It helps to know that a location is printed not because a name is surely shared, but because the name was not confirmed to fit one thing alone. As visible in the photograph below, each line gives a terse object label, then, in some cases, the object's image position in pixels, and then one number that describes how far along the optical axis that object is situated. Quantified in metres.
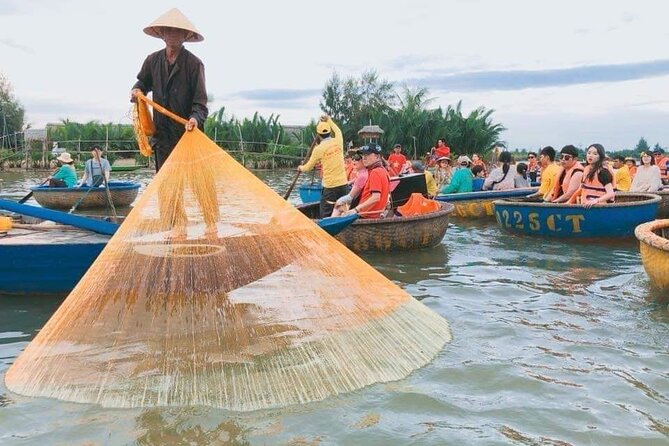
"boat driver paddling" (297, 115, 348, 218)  7.77
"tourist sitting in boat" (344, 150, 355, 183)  13.39
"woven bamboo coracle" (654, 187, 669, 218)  9.79
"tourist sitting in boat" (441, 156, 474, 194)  12.09
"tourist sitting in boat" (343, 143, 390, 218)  7.30
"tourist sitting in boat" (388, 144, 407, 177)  14.98
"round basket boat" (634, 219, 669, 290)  5.19
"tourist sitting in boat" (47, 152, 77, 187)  13.71
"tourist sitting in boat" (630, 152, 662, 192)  10.54
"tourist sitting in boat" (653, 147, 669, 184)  13.41
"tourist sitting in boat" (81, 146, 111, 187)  13.31
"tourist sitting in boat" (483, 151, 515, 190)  11.89
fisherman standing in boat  4.44
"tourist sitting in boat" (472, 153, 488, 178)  15.58
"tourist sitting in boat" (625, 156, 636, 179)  12.60
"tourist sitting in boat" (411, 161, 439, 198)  10.42
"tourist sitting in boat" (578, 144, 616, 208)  8.15
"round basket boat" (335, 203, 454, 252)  7.45
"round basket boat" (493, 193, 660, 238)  8.20
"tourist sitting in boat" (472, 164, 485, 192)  13.34
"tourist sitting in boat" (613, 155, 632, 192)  10.64
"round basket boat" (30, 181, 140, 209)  13.05
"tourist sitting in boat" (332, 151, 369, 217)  7.44
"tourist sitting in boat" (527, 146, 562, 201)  9.27
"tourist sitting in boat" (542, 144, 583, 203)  8.62
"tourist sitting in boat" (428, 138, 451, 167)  19.06
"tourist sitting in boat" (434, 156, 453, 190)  13.81
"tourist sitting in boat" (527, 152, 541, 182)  14.21
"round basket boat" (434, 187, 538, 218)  11.08
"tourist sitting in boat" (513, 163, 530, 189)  11.98
